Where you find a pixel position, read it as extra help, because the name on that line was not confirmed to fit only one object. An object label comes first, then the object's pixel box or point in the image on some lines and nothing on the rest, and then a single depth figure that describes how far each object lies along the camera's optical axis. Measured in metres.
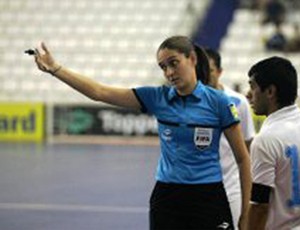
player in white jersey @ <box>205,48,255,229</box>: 10.60
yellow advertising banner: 41.10
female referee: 7.49
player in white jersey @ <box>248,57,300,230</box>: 5.89
